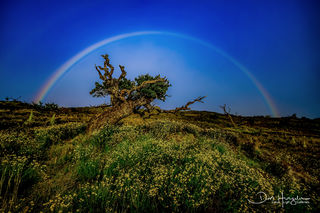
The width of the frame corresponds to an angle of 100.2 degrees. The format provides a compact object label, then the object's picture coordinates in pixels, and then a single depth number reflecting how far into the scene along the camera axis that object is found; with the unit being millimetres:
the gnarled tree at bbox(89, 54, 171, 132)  9148
